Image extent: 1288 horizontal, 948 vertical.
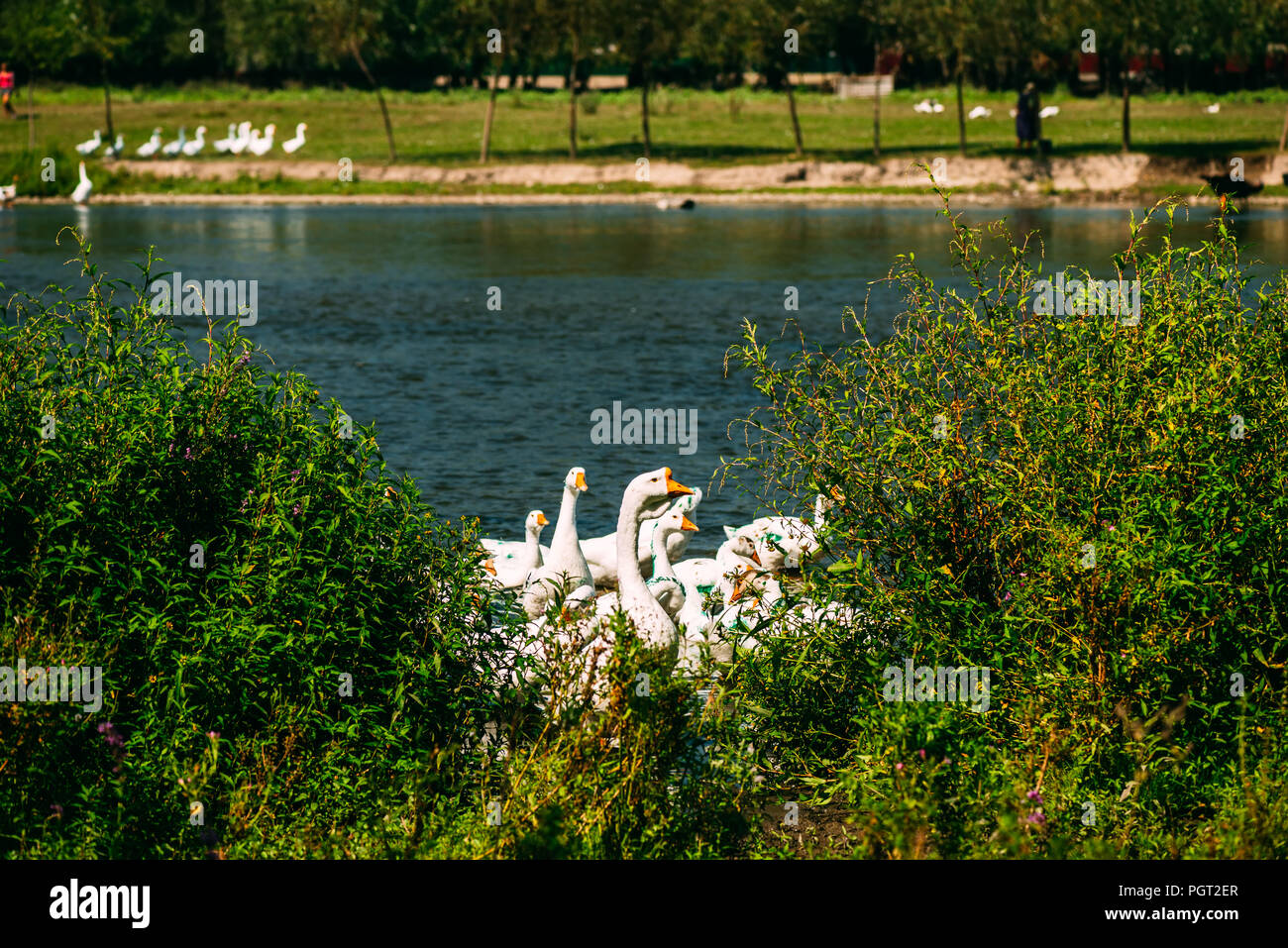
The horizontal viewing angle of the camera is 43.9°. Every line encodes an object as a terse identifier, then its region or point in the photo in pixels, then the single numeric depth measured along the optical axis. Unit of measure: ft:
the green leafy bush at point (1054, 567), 23.48
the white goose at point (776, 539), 33.37
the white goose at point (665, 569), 32.68
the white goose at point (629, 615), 25.40
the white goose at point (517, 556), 37.29
